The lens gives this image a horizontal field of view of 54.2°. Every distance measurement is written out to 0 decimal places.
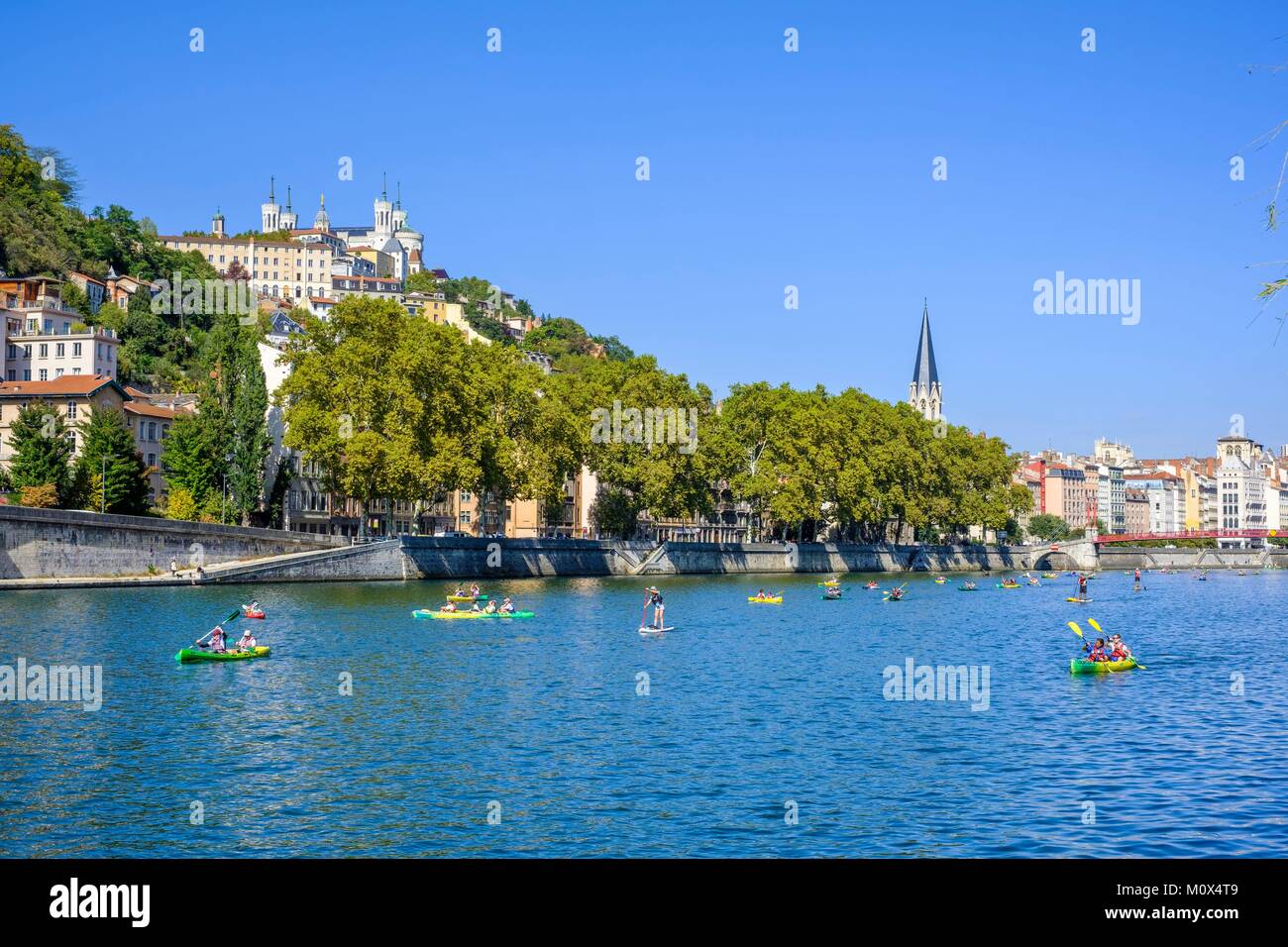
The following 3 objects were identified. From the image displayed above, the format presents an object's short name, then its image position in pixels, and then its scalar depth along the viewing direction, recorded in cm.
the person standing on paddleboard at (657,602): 5588
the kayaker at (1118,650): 4509
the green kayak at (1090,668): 4397
